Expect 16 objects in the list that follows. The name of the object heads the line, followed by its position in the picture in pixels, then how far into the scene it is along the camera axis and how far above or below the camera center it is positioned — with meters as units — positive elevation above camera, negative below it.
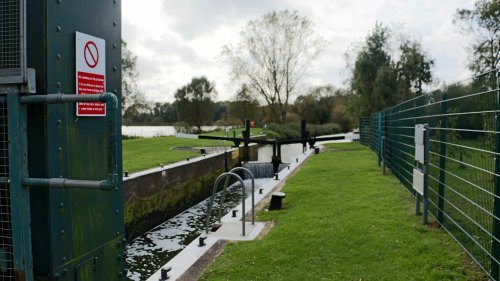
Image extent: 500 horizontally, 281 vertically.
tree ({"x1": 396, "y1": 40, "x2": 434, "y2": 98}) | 30.56 +4.04
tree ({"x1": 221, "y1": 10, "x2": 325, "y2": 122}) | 40.22 +6.13
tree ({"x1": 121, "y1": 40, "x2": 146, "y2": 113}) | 35.62 +3.91
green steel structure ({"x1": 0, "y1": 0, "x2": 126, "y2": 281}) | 1.82 -0.08
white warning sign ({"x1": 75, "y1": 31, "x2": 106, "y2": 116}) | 2.08 +0.29
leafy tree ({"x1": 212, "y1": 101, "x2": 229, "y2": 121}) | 53.63 +2.20
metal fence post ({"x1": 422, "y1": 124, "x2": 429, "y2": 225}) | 6.67 -0.81
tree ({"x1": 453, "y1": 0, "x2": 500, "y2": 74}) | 15.38 +3.08
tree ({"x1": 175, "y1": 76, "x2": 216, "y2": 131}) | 48.12 +2.46
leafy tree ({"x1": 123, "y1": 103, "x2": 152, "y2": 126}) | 36.28 +1.36
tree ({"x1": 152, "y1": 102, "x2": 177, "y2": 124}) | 64.93 +2.22
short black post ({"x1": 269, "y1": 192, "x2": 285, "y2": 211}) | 8.80 -1.51
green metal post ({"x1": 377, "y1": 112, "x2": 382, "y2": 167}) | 15.33 -0.69
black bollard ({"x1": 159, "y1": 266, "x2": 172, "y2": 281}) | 4.88 -1.65
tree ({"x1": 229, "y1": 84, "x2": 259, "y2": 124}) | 40.91 +2.09
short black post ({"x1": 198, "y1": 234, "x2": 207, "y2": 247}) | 6.31 -1.67
